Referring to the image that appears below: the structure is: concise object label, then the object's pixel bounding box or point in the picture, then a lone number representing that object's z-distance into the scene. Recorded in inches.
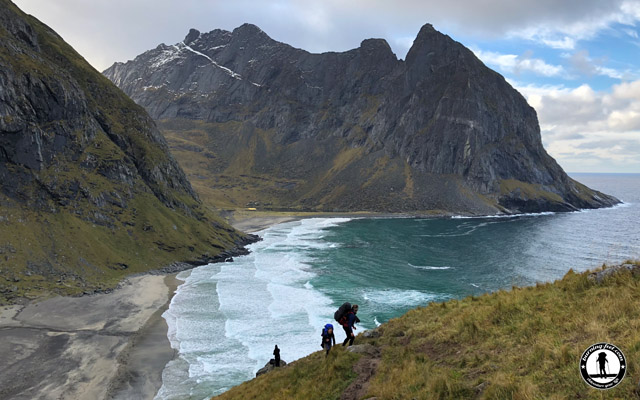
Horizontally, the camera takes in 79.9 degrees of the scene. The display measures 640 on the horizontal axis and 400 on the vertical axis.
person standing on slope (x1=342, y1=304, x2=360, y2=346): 719.7
